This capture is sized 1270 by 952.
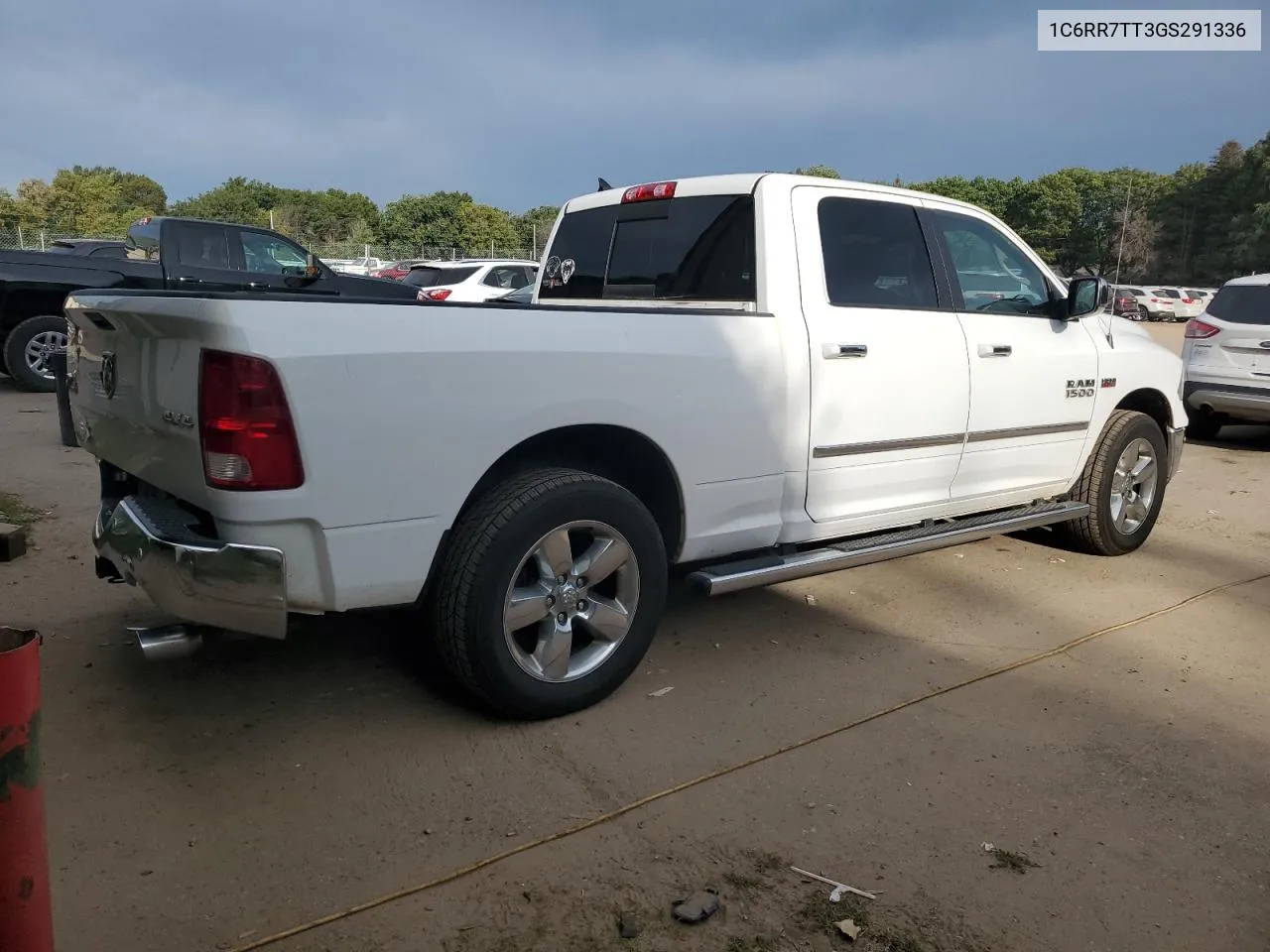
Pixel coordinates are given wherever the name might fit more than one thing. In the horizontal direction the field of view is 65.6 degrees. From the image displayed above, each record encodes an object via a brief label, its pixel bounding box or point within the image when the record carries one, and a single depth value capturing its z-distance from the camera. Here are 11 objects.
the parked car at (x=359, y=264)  33.91
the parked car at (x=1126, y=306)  25.33
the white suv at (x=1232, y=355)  9.07
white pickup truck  2.71
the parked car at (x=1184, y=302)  40.66
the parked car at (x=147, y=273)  9.91
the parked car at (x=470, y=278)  15.32
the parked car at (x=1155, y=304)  40.97
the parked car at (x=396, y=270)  26.08
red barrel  1.59
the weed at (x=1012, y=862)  2.62
